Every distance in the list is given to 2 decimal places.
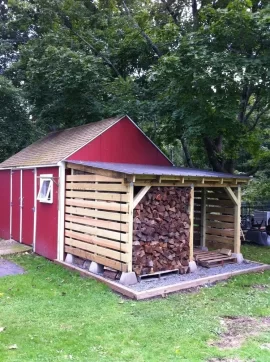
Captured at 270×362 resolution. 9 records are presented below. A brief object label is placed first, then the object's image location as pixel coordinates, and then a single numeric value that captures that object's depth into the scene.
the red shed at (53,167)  8.38
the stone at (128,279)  6.16
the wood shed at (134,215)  6.35
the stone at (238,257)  8.18
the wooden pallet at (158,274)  6.51
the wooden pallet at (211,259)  7.69
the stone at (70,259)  7.89
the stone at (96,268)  6.97
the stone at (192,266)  7.19
